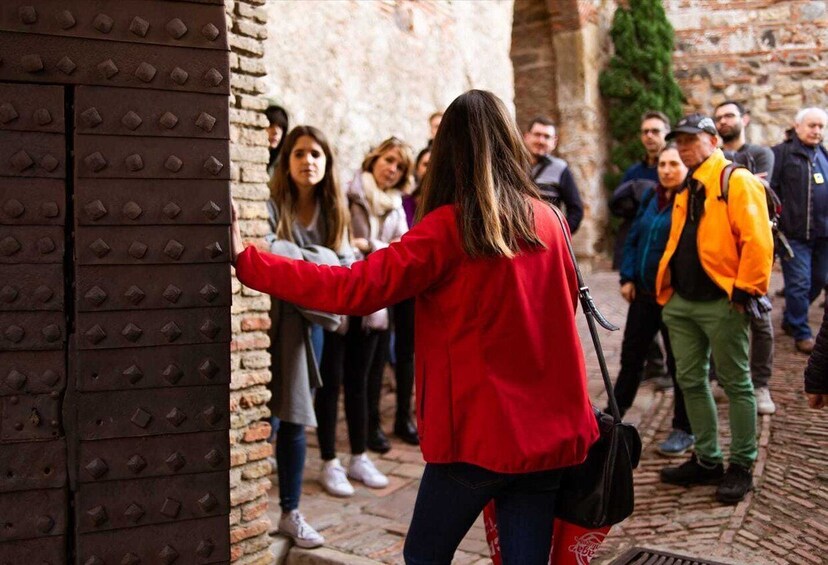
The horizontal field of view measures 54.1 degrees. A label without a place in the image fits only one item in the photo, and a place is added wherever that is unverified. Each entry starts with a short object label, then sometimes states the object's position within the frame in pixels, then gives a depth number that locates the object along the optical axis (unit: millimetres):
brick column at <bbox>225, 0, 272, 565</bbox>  3529
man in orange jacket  3896
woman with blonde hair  5051
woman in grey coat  3828
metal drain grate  3359
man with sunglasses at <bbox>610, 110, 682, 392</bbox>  5586
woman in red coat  2059
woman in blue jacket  4582
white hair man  6570
